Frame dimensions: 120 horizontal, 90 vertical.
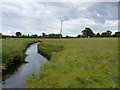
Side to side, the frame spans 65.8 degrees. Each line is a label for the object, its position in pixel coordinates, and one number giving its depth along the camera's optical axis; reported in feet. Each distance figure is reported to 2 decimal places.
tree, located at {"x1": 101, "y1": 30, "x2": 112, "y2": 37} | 207.77
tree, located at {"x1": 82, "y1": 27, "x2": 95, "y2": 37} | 229.41
